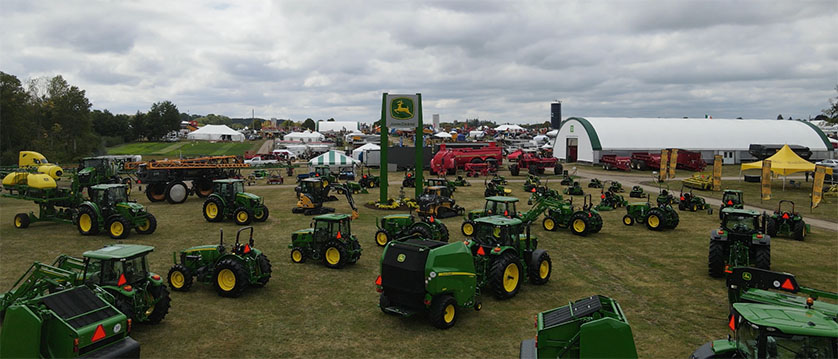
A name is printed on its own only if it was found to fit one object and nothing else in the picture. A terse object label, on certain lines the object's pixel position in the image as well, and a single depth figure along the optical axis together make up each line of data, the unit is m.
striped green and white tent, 39.72
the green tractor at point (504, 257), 11.46
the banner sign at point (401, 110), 26.52
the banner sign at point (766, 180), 27.91
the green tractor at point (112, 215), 17.64
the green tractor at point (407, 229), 16.22
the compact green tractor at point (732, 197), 21.40
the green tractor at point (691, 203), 24.88
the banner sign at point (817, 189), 24.84
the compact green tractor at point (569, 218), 19.06
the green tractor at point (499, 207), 17.45
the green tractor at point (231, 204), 21.00
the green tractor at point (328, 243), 14.13
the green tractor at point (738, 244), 12.98
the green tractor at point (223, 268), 11.49
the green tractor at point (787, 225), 18.38
